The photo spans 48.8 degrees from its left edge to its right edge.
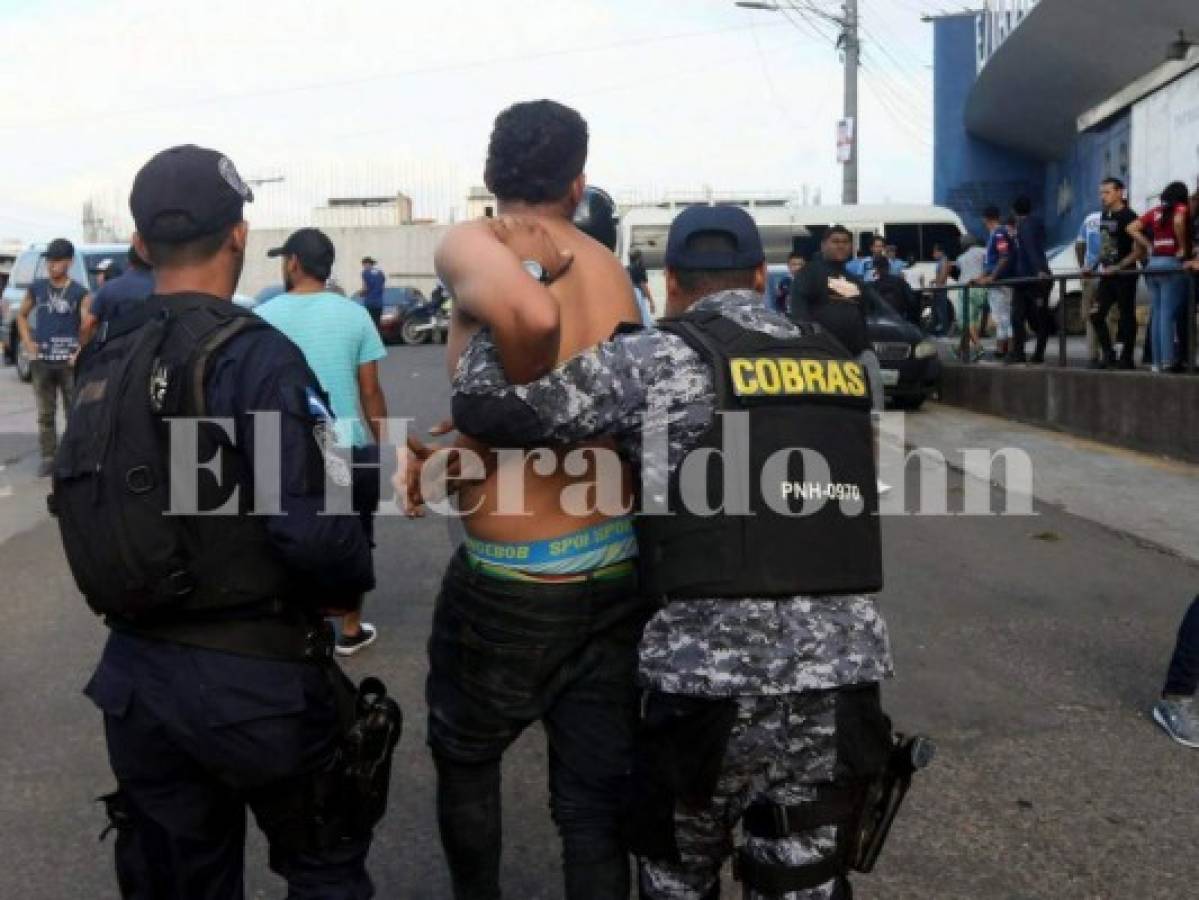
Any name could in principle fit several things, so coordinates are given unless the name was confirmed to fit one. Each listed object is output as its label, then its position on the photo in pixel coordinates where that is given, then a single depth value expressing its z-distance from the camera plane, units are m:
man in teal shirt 4.97
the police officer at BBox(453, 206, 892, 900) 2.37
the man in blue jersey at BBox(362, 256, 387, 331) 25.06
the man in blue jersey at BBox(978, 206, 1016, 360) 15.11
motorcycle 29.23
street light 26.02
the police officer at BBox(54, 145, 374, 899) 2.27
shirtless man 2.66
